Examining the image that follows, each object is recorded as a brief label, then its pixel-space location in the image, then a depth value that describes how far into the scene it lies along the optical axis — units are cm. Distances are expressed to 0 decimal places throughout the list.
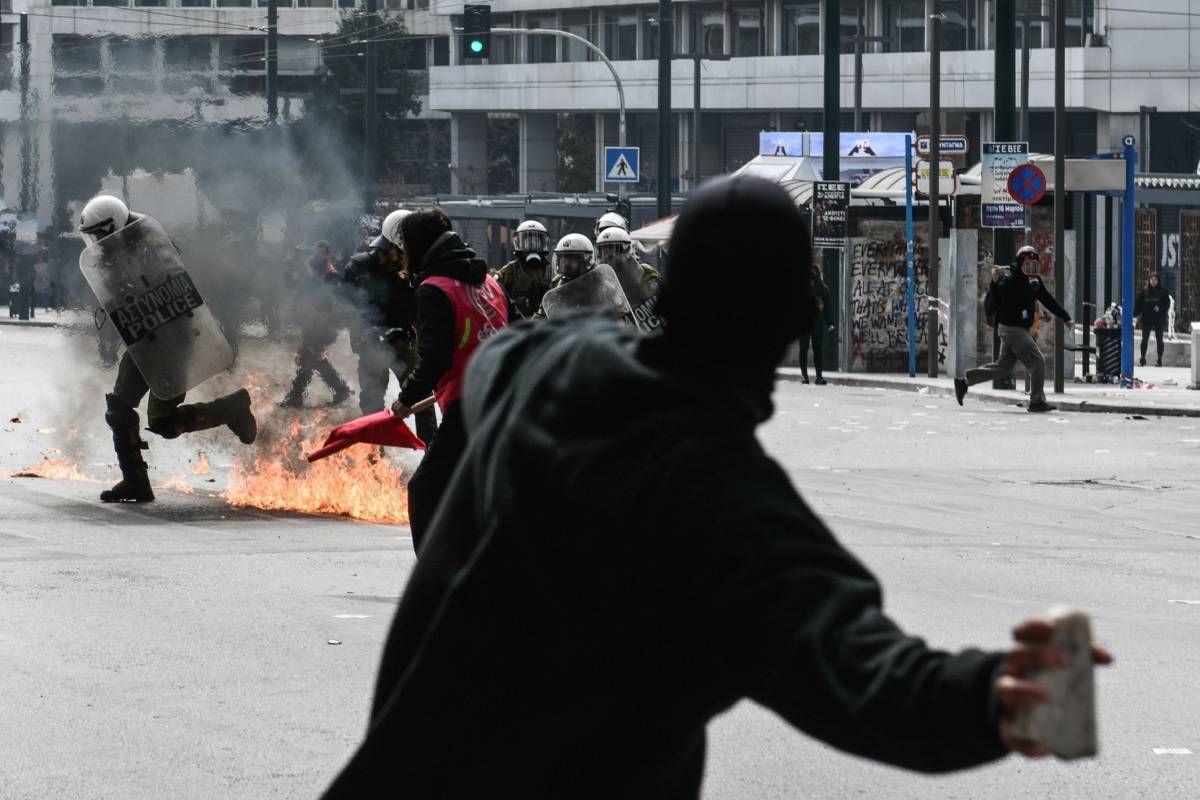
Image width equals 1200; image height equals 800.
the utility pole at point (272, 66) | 1884
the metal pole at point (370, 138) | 4060
